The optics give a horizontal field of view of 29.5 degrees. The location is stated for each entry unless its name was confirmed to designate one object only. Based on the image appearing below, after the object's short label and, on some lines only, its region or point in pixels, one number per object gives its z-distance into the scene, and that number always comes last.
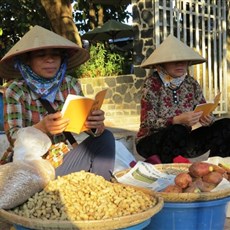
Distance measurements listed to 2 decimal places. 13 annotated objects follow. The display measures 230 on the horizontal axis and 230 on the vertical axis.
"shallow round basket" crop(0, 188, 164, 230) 1.63
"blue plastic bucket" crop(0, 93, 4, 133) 5.09
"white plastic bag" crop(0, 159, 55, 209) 1.84
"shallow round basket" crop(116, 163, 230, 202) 1.97
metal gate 6.66
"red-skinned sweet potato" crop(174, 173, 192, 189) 2.12
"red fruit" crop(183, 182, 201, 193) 2.06
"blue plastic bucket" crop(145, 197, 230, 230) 2.01
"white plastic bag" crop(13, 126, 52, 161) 2.20
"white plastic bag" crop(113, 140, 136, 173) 2.93
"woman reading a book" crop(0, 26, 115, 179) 2.46
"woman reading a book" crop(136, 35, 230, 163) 3.21
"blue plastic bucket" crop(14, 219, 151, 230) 1.70
